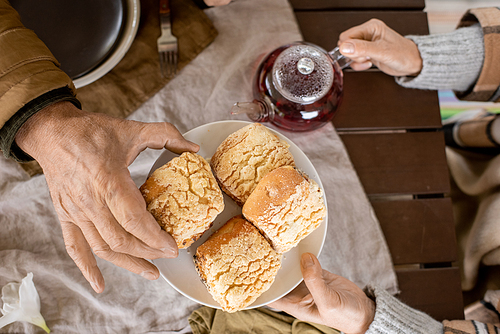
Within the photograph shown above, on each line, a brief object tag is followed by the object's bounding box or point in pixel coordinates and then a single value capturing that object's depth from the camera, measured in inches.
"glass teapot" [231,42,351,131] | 23.1
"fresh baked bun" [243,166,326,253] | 21.0
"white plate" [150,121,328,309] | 23.0
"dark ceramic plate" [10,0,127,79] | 24.0
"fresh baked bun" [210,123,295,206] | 22.0
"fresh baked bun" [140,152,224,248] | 20.8
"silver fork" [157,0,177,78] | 25.6
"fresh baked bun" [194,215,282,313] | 21.4
